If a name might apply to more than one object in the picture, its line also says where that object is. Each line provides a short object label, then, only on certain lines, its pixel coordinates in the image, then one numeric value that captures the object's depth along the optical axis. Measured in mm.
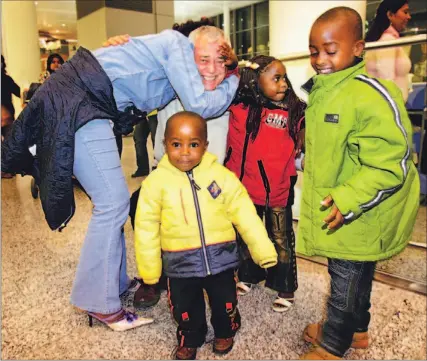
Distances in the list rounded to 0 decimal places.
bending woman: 1563
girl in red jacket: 1775
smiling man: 1625
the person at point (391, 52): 3039
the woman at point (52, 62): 4164
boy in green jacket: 1287
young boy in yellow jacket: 1518
